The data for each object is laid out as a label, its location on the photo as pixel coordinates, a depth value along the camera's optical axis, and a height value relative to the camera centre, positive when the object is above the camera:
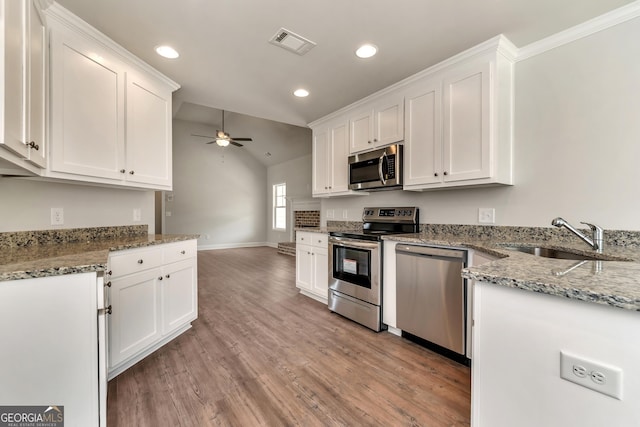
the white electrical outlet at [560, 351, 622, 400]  0.64 -0.41
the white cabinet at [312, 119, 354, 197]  3.38 +0.73
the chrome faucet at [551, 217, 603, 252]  1.48 -0.14
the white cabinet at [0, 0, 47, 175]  1.09 +0.60
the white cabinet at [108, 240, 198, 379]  1.77 -0.67
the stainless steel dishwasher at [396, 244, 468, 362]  2.02 -0.67
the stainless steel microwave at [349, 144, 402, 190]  2.75 +0.49
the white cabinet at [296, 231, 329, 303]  3.27 -0.67
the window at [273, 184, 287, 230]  8.71 +0.21
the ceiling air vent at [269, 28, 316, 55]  2.00 +1.35
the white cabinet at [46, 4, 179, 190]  1.74 +0.79
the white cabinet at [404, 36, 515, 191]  2.10 +0.80
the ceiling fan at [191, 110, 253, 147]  5.95 +1.67
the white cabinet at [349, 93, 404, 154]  2.77 +1.01
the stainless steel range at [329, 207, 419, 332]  2.58 -0.55
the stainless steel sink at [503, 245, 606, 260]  1.55 -0.26
